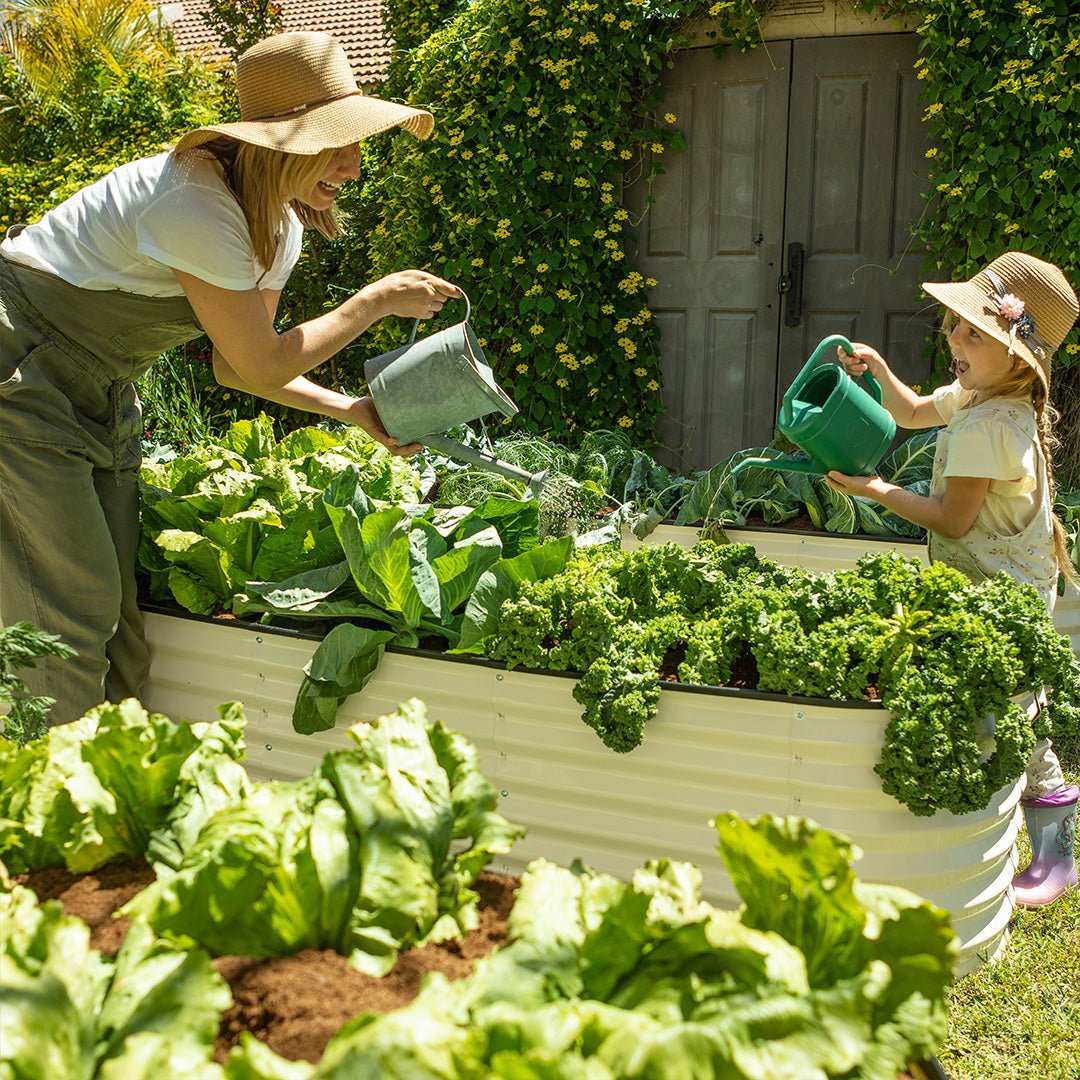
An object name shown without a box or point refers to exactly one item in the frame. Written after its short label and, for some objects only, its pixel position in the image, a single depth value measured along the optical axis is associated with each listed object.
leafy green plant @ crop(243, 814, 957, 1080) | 0.78
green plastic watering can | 2.64
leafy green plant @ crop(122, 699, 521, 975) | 1.04
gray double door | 5.76
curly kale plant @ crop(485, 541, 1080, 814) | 2.14
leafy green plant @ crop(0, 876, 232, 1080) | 0.82
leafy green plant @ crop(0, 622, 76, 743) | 1.56
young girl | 2.65
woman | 2.34
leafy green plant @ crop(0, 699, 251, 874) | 1.23
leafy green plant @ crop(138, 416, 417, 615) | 2.86
